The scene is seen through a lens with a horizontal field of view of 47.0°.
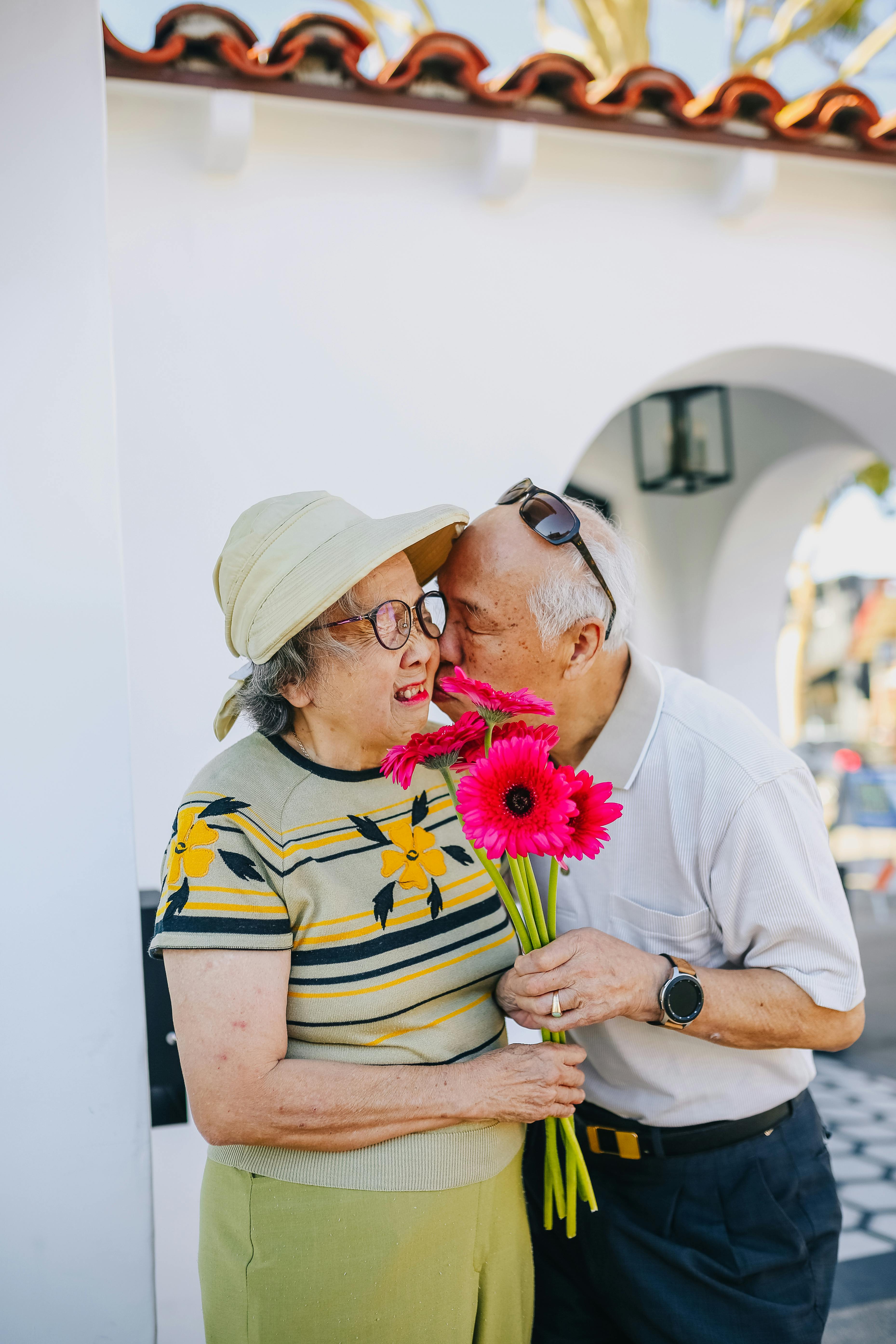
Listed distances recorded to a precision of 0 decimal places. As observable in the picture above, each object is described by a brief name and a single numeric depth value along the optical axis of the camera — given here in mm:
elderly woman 1533
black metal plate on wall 2512
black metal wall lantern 5242
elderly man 1825
